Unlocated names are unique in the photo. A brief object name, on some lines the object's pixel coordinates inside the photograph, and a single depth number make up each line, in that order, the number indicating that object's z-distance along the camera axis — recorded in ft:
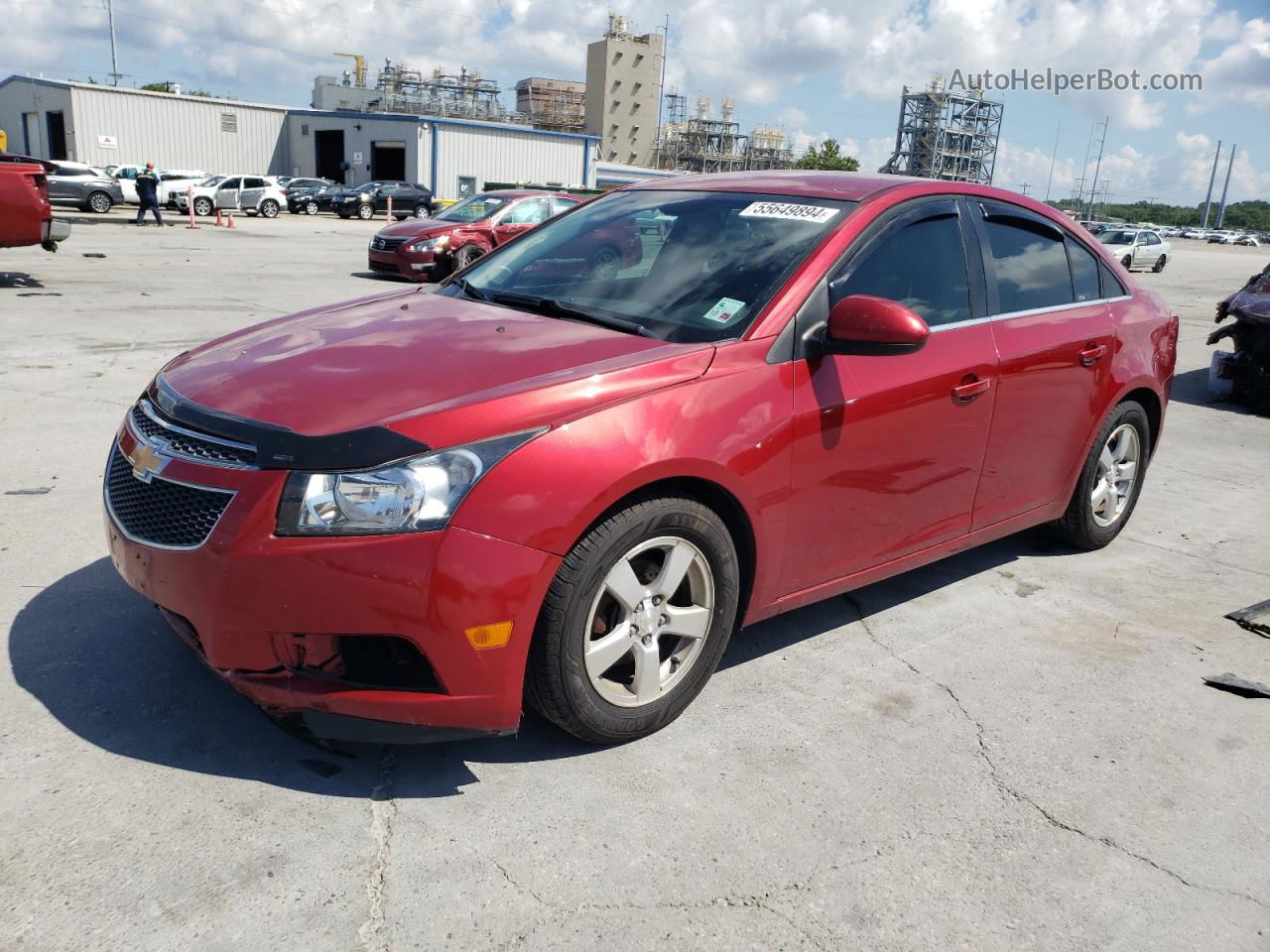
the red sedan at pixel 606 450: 8.51
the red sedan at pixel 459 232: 53.52
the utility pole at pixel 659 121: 384.68
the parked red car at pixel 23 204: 42.01
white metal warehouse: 169.48
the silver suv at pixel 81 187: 107.14
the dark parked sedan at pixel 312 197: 136.15
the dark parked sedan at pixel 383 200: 135.44
